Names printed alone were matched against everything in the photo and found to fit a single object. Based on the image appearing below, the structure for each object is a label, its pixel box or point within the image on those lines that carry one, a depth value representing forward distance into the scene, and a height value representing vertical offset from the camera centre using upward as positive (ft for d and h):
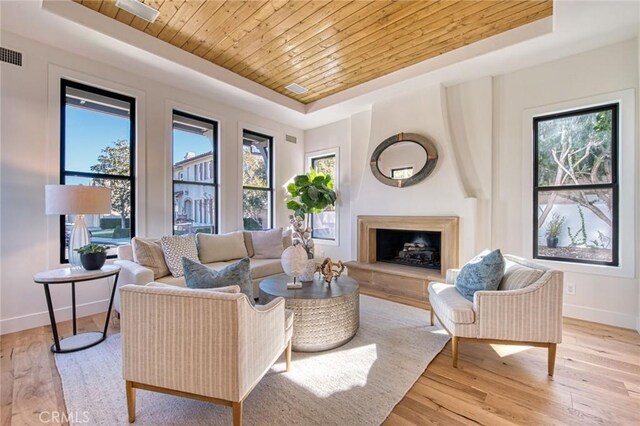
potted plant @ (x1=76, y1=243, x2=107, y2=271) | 8.32 -1.28
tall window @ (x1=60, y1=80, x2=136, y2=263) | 10.37 +2.47
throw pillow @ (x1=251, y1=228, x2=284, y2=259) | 13.47 -1.52
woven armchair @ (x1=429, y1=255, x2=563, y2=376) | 6.54 -2.47
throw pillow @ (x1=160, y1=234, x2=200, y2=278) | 10.02 -1.40
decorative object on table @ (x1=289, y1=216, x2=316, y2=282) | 8.97 -0.82
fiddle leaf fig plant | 16.43 +1.26
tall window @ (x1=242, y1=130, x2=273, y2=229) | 16.65 +2.06
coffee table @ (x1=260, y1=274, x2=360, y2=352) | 7.55 -2.80
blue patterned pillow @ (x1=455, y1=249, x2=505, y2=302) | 7.35 -1.66
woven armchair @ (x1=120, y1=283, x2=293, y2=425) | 4.42 -2.16
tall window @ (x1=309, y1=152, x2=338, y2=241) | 18.49 -0.10
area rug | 5.33 -3.88
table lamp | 7.91 +0.31
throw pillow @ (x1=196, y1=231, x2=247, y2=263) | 11.80 -1.49
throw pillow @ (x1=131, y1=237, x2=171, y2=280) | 9.78 -1.54
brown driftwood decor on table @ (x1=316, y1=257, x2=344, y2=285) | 8.93 -1.83
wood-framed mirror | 12.92 +2.69
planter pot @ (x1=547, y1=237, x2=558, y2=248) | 10.84 -1.13
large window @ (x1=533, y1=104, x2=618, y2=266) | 9.83 +1.02
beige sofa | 8.68 -2.09
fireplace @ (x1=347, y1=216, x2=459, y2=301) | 12.27 -2.05
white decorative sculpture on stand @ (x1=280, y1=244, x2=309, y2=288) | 7.93 -1.35
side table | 7.61 -2.28
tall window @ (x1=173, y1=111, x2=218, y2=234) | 13.66 +2.03
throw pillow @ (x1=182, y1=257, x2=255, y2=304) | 5.83 -1.33
